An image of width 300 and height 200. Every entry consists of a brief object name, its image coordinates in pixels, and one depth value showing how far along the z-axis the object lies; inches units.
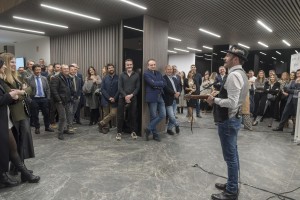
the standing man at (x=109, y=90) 215.8
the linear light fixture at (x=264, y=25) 238.2
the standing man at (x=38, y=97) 208.2
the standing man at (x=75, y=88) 215.5
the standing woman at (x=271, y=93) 252.5
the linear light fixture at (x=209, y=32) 276.8
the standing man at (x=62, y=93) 193.0
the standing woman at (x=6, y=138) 100.9
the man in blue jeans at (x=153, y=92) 190.7
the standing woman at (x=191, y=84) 282.8
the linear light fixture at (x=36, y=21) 228.6
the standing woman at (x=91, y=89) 245.4
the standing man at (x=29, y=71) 214.7
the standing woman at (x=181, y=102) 335.0
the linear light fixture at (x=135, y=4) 172.8
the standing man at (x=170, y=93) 205.5
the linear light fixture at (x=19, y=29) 273.0
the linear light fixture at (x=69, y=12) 188.0
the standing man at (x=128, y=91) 196.3
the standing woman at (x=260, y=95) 262.8
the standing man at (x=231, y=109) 94.2
